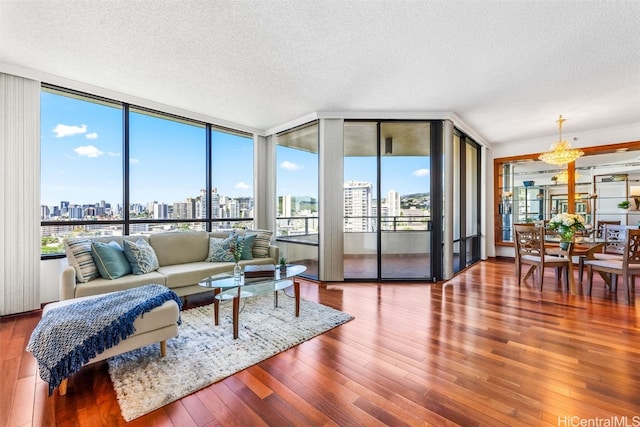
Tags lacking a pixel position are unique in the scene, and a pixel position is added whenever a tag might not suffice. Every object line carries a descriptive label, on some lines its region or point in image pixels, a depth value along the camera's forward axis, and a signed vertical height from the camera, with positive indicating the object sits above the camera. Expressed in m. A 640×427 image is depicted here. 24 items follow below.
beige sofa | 2.71 -0.70
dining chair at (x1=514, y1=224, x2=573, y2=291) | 3.96 -0.61
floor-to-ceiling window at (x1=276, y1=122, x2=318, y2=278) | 4.91 +0.35
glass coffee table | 2.58 -0.75
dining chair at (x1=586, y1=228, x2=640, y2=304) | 3.41 -0.59
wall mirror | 5.36 +0.58
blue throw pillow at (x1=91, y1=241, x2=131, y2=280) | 2.95 -0.52
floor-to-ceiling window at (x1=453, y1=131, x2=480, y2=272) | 5.17 +0.26
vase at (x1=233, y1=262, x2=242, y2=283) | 2.94 -0.68
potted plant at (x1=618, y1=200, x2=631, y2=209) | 5.36 +0.20
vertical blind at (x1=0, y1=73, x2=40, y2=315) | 3.03 +0.22
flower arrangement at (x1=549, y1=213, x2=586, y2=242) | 3.90 -0.16
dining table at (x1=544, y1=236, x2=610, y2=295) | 3.84 -0.52
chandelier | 4.61 +1.05
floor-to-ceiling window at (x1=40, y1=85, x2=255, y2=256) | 3.52 +0.67
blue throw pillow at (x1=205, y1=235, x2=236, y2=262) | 3.96 -0.54
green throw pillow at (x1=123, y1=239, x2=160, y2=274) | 3.20 -0.53
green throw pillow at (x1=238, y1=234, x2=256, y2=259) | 4.07 -0.47
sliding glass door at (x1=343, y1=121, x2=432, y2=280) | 4.61 +0.26
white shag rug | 1.77 -1.14
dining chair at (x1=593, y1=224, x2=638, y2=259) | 4.16 -0.35
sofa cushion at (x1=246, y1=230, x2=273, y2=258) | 4.19 -0.47
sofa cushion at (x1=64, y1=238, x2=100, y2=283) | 2.82 -0.49
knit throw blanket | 1.68 -0.78
